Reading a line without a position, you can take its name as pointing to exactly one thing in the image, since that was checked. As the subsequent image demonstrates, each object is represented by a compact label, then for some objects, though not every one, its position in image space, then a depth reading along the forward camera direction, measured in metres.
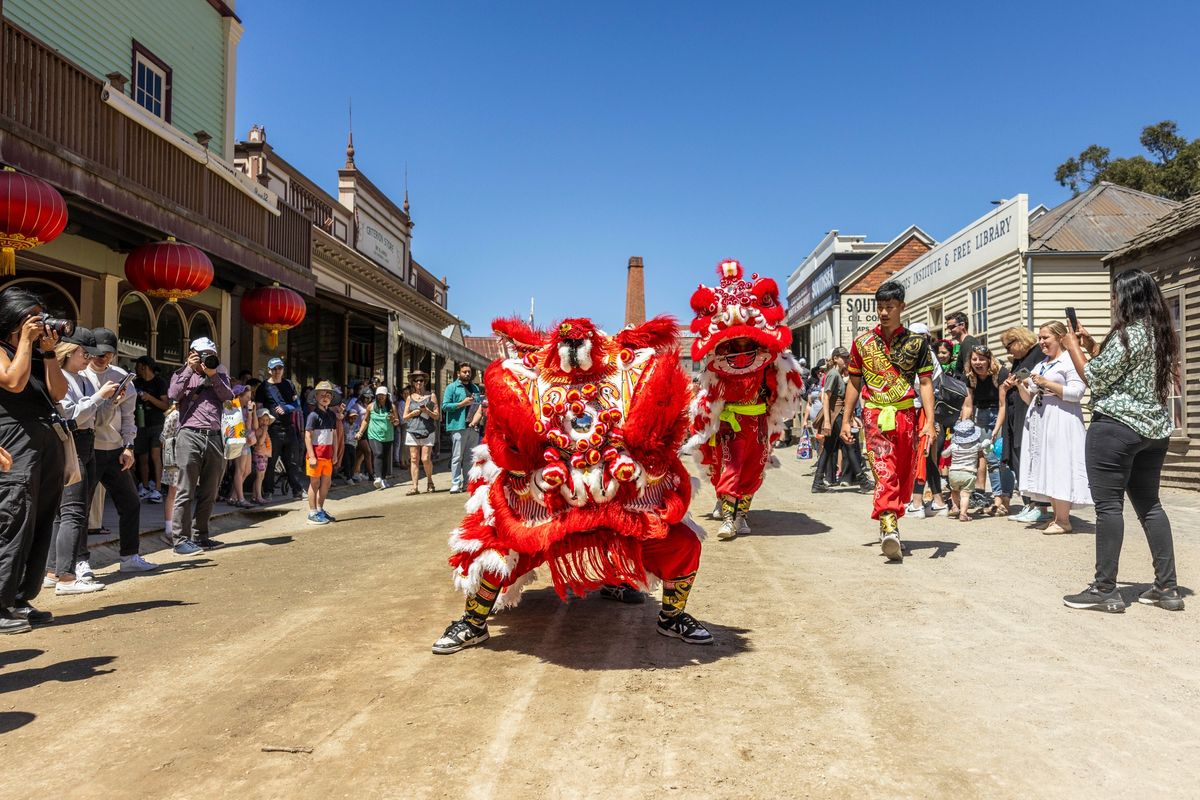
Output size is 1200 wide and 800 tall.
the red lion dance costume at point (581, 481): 3.71
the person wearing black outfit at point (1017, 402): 7.81
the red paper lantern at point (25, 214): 7.18
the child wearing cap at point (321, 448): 8.72
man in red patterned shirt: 6.22
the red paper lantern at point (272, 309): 13.72
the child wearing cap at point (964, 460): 8.36
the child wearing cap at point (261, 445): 10.26
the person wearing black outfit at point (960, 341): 8.60
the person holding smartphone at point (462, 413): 11.47
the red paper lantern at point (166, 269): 10.28
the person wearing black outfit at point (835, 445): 11.61
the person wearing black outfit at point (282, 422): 11.00
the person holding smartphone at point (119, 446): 5.96
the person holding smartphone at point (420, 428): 12.09
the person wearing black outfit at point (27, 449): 4.18
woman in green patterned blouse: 4.51
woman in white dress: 6.94
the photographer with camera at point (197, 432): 7.10
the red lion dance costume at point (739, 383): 7.16
